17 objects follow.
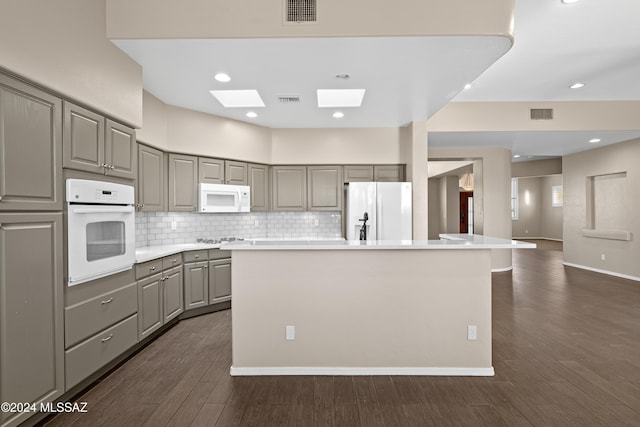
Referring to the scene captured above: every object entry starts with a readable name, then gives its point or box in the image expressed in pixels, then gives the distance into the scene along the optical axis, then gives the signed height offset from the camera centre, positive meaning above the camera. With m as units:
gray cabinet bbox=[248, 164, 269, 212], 5.55 +0.47
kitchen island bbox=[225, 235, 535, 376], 2.91 -0.79
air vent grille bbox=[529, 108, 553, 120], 5.85 +1.68
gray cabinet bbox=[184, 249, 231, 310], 4.40 -0.81
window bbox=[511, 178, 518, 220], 15.13 +0.64
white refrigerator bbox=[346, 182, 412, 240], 5.15 +0.11
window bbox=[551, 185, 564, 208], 13.79 +0.70
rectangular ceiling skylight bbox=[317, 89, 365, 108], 4.24 +1.49
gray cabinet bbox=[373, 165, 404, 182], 5.76 +0.69
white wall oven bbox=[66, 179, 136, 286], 2.45 -0.10
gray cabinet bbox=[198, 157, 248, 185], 4.94 +0.65
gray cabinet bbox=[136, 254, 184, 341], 3.42 -0.82
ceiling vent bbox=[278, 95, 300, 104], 4.20 +1.43
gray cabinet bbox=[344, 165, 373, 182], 5.78 +0.71
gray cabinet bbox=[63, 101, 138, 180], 2.46 +0.58
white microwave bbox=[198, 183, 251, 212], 4.87 +0.26
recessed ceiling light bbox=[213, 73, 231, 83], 3.54 +1.43
